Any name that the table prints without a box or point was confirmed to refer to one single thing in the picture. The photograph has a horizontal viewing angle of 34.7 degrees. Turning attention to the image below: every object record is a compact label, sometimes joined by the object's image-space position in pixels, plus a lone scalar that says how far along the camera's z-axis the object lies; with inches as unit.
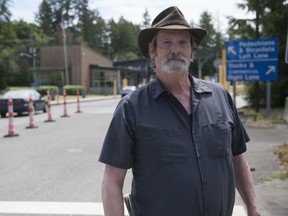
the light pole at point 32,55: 2671.8
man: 97.0
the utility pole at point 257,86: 785.6
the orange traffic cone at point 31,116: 640.3
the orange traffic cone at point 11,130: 548.9
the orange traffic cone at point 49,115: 732.9
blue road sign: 684.1
